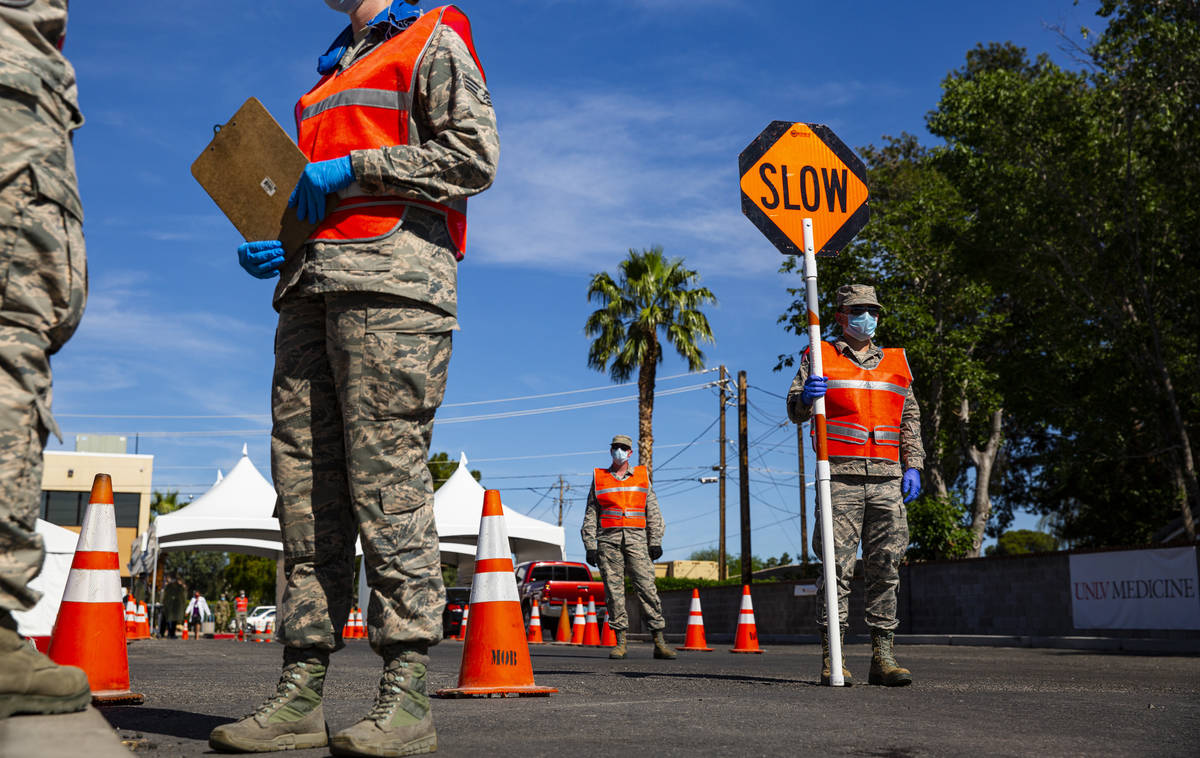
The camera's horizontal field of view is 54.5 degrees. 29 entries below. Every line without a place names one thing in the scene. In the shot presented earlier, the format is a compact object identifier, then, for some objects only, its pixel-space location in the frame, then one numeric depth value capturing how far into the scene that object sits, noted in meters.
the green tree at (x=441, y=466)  63.28
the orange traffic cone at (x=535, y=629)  19.42
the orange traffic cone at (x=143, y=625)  24.25
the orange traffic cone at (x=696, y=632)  14.73
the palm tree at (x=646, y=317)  34.69
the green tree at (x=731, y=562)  78.01
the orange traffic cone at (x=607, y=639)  18.67
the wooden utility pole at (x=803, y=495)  43.62
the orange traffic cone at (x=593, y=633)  18.75
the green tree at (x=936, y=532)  24.97
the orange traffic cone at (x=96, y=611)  5.32
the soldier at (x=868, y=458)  6.84
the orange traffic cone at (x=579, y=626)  18.90
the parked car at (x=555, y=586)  27.86
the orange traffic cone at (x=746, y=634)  13.30
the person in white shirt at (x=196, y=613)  36.44
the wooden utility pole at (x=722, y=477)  42.78
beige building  51.78
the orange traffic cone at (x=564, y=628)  21.59
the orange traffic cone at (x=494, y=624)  5.60
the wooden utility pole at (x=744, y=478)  30.26
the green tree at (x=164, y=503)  76.12
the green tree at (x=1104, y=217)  20.62
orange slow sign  6.77
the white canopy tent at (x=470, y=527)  26.84
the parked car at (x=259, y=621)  49.02
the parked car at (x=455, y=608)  26.33
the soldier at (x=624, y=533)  12.07
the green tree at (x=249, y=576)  73.81
